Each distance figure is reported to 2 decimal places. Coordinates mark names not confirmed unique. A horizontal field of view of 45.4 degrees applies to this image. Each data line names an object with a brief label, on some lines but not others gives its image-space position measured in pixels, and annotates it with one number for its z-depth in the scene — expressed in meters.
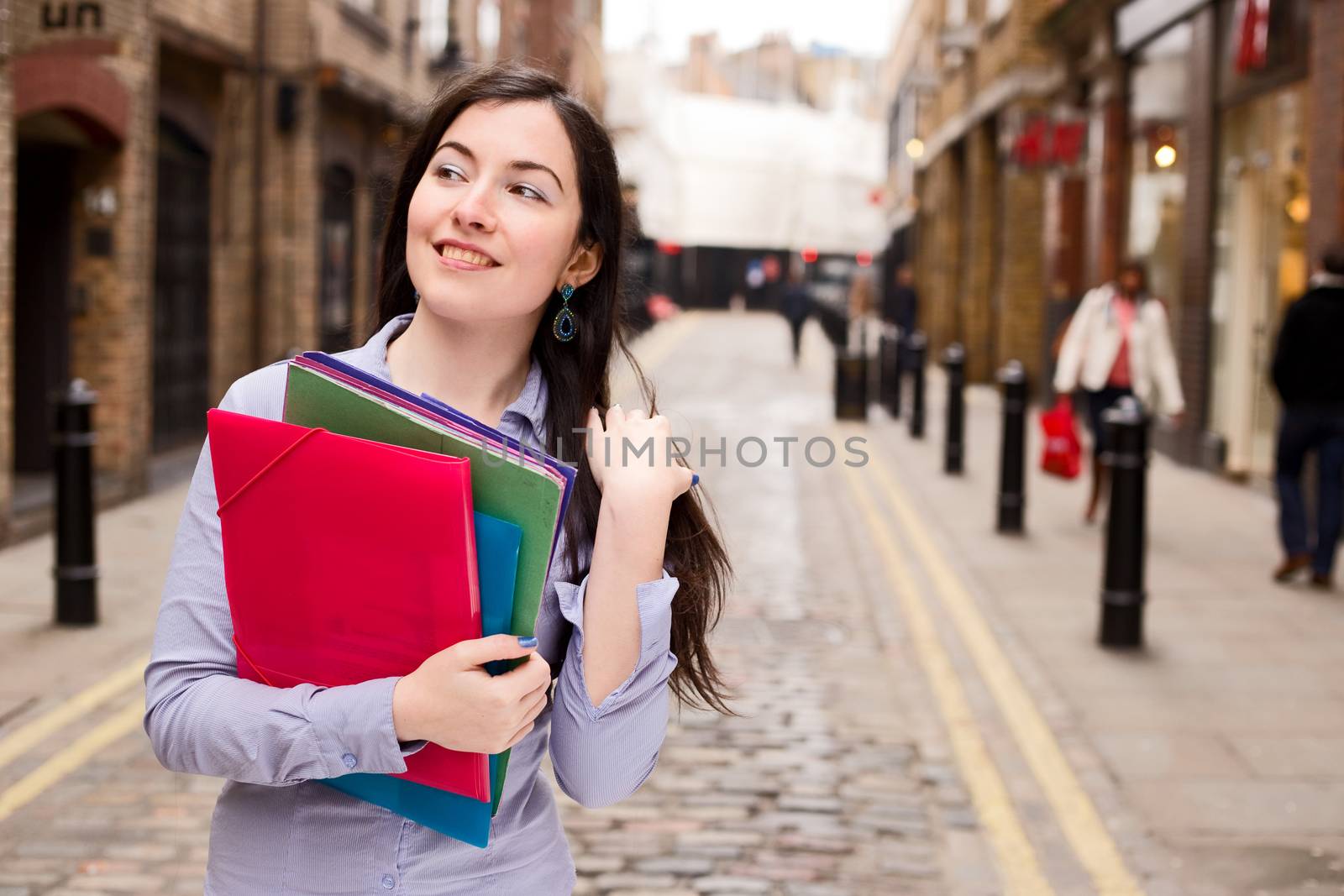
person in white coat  11.38
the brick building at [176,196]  11.13
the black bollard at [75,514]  7.47
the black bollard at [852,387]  19.77
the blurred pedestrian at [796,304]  32.03
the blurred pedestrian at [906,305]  28.16
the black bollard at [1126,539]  7.38
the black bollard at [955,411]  14.21
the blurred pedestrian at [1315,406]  8.90
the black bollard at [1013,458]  10.95
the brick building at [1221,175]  12.46
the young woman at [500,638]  1.68
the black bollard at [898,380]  20.28
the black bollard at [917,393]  17.67
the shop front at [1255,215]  12.84
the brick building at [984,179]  23.05
